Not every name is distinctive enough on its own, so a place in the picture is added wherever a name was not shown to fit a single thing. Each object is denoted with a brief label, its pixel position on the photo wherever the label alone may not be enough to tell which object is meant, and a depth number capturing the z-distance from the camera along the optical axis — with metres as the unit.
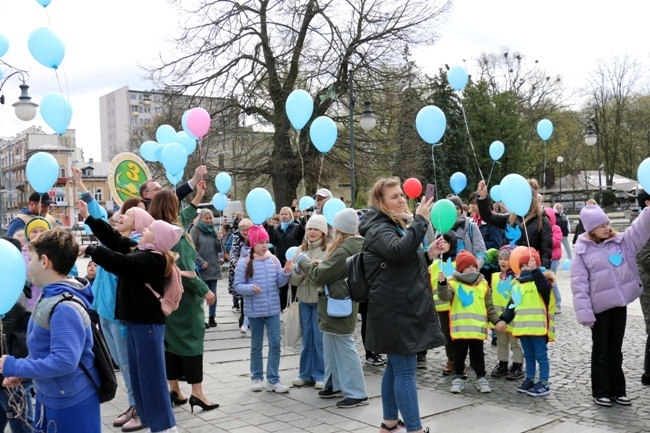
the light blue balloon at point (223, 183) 10.95
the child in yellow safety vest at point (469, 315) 6.30
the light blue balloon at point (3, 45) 8.64
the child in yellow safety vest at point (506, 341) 6.69
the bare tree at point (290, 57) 20.73
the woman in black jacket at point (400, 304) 4.30
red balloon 8.56
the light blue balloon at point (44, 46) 7.11
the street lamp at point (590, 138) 24.26
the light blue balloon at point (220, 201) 11.95
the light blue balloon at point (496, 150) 10.71
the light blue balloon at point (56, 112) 7.27
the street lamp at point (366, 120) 14.84
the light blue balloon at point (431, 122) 6.97
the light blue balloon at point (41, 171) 6.68
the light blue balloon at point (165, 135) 8.69
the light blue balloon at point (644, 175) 5.03
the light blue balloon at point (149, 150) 8.81
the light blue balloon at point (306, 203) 9.80
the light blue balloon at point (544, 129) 10.62
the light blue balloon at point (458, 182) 11.17
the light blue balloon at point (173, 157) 7.29
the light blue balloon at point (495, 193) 10.67
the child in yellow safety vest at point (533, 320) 5.95
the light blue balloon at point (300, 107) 7.95
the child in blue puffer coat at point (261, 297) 6.28
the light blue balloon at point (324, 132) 7.69
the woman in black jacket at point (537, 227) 6.86
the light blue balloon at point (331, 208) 7.39
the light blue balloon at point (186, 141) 8.70
